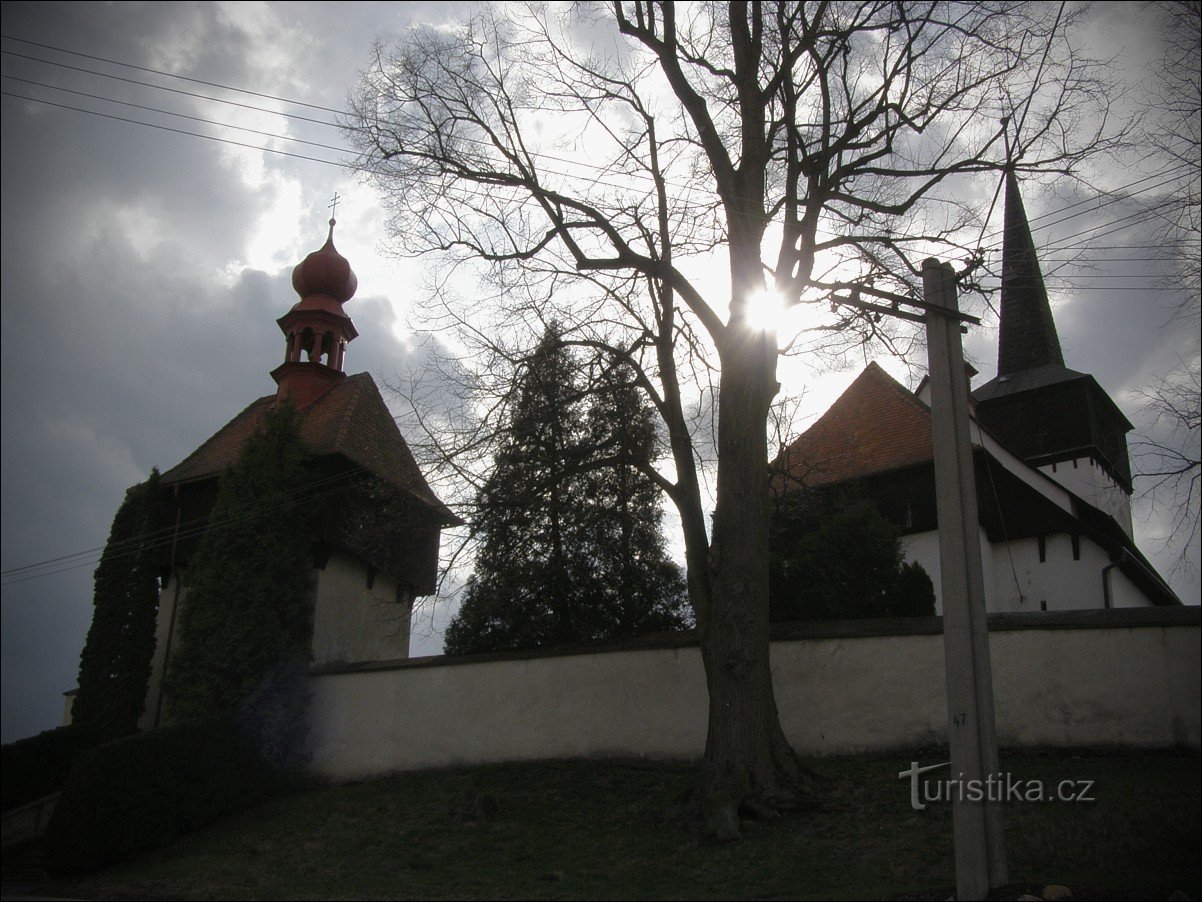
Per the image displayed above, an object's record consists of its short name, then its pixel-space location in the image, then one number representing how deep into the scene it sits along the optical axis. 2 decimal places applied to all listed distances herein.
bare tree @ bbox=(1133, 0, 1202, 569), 9.65
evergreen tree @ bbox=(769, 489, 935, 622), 14.98
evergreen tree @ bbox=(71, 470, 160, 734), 19.05
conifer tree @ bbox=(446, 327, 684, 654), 15.65
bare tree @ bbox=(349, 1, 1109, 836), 10.93
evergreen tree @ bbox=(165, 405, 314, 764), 16.72
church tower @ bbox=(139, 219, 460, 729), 16.08
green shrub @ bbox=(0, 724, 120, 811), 18.02
